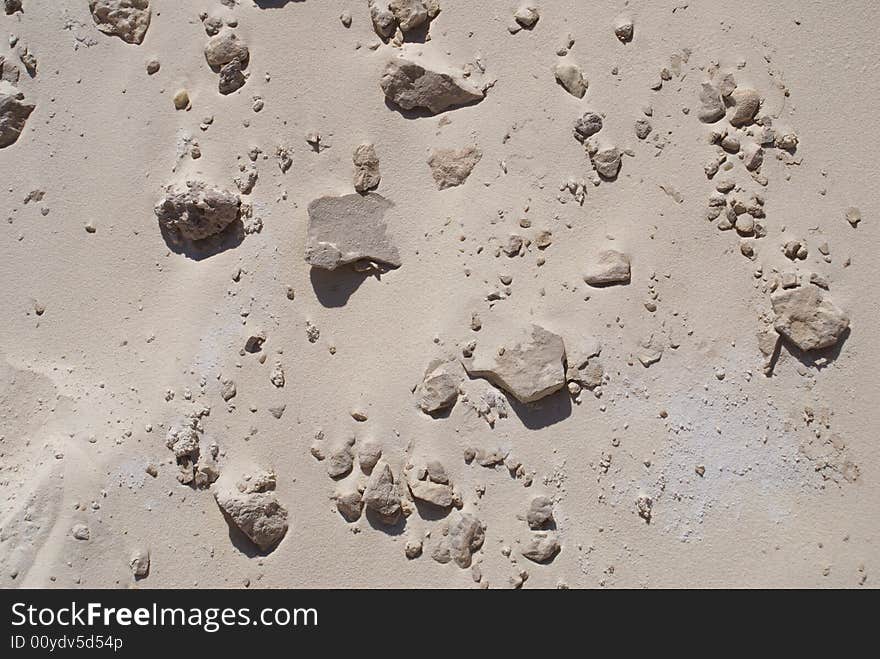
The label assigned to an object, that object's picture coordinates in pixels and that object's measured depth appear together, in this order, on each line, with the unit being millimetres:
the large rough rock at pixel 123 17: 2666
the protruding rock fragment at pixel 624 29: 2578
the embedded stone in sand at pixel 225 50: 2605
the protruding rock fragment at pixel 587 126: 2539
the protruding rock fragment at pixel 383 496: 2414
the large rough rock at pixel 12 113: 2672
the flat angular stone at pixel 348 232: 2490
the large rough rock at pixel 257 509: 2424
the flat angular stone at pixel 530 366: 2416
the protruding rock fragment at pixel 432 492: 2420
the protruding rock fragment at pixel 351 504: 2443
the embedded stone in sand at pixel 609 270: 2486
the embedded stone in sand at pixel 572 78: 2562
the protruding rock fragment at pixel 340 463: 2471
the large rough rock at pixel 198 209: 2508
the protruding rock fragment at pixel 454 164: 2559
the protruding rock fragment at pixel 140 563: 2461
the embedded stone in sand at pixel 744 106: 2527
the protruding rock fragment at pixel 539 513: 2422
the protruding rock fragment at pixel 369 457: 2465
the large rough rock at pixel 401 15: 2592
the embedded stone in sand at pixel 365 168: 2547
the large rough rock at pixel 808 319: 2451
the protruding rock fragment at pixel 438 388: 2469
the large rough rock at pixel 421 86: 2545
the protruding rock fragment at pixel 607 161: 2525
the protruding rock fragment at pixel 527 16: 2590
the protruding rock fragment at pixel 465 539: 2424
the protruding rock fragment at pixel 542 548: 2418
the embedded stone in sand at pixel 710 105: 2545
